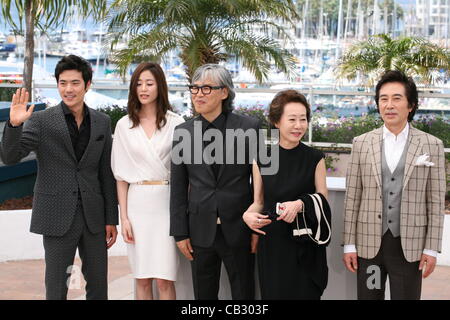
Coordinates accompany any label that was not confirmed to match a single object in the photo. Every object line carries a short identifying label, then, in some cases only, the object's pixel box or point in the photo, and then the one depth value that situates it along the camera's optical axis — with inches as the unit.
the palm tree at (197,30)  437.7
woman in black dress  149.8
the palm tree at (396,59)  479.5
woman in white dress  163.3
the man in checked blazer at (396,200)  148.0
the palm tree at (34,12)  374.6
